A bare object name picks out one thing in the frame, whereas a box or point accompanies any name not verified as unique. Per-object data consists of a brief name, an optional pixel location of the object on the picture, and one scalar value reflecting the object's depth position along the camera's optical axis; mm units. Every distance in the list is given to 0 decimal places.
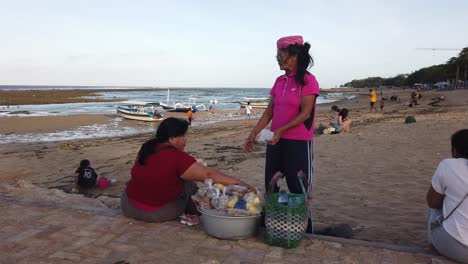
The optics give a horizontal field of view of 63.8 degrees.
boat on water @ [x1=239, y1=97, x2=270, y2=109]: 37144
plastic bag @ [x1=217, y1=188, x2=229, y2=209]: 3330
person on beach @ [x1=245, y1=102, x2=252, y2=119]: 25852
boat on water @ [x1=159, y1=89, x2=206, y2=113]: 30109
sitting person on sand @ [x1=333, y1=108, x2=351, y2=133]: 12588
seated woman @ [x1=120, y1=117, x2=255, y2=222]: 3473
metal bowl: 3271
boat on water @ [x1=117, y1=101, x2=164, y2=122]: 23219
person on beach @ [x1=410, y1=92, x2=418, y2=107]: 25969
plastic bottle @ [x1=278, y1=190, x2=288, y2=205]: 3230
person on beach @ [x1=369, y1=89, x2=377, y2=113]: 21195
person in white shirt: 2711
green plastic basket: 3121
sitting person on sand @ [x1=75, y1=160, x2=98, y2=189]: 6762
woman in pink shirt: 3275
